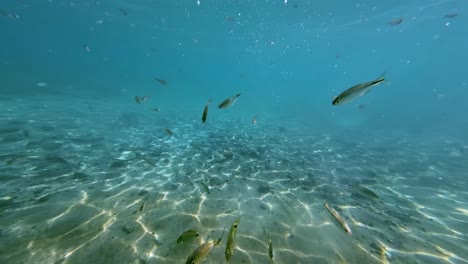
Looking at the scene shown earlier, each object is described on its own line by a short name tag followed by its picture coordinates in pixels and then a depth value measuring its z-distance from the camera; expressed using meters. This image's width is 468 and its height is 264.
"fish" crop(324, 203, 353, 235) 3.00
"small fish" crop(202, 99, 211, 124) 4.10
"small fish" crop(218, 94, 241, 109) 4.27
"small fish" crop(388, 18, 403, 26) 10.13
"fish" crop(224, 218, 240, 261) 2.49
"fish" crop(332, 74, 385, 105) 2.79
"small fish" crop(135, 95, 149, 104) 9.02
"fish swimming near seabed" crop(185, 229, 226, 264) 2.34
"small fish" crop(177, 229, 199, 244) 3.15
